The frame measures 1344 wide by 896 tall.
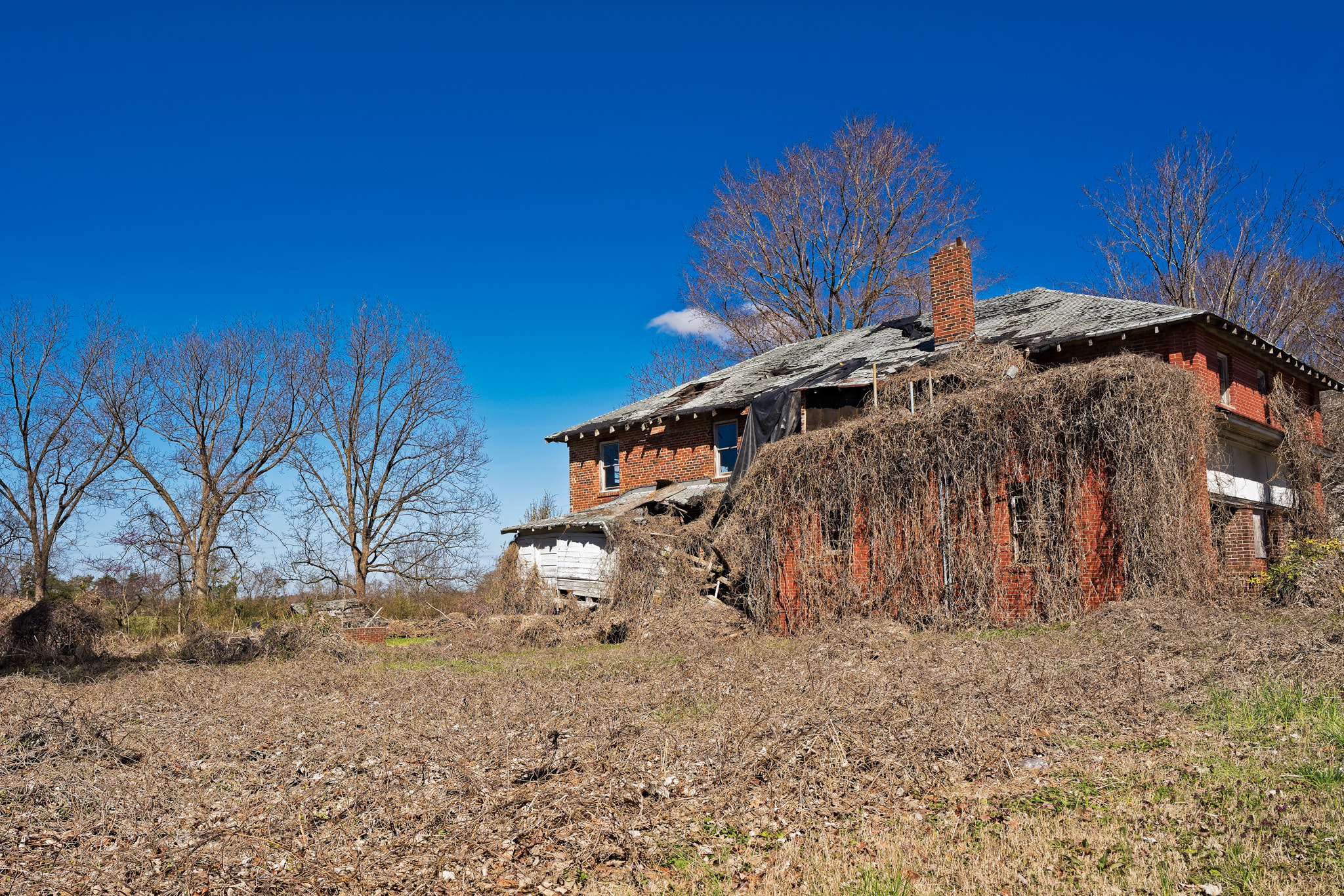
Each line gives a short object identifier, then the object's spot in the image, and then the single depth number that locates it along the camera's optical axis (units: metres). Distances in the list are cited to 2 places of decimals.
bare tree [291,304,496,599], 31.11
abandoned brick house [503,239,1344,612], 16.62
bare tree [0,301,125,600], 28.50
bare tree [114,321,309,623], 30.23
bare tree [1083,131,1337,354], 29.73
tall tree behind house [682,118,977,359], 32.84
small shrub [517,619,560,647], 16.42
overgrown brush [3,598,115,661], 15.98
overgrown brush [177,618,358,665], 14.95
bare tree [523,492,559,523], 29.84
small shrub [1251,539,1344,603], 12.96
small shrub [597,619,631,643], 16.94
